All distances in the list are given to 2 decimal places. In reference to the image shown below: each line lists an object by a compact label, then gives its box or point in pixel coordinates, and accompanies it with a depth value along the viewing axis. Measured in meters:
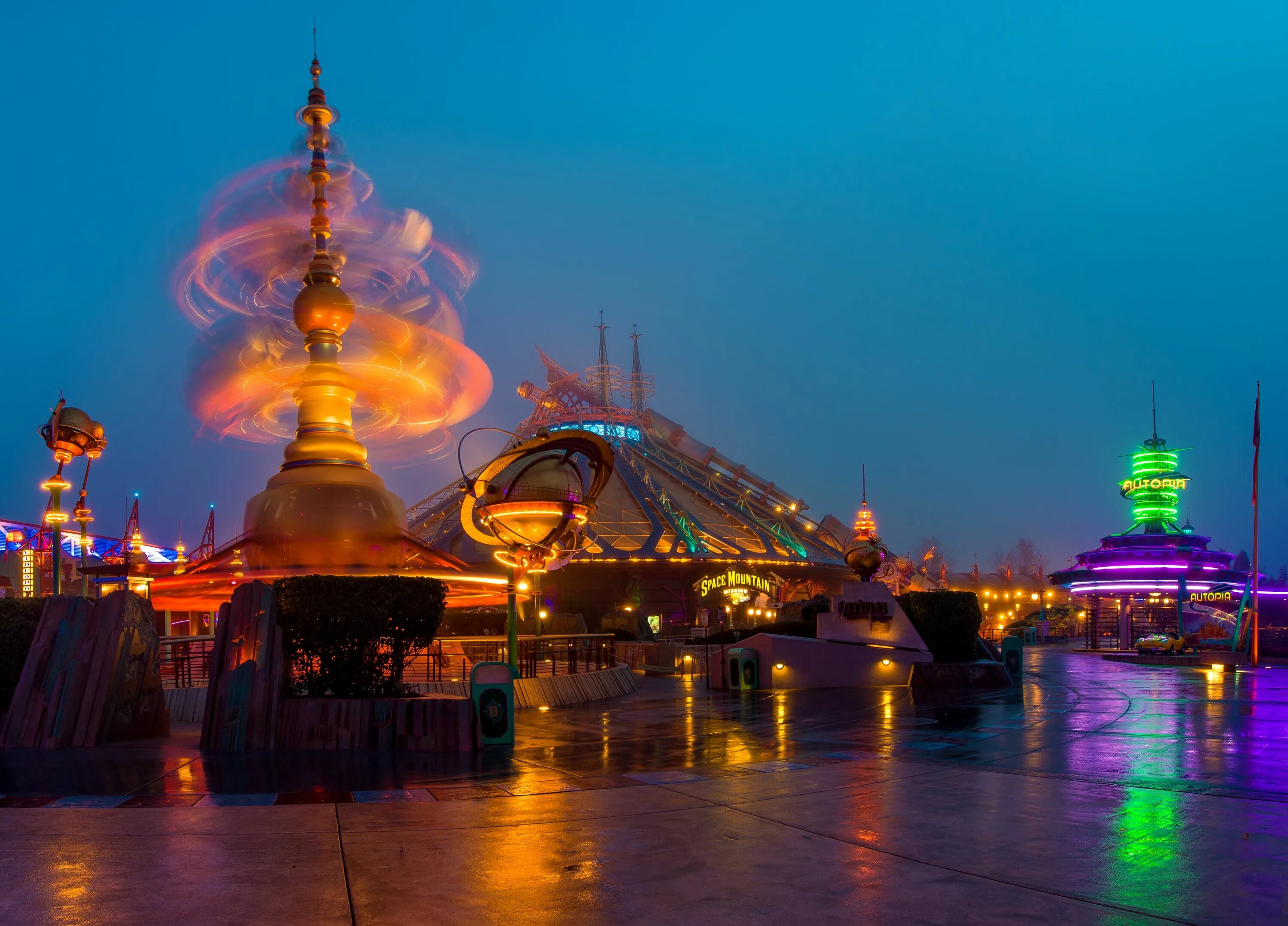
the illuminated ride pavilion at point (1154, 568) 72.88
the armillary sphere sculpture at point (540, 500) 25.86
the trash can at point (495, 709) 14.77
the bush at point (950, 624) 30.23
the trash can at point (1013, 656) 28.67
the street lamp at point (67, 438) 24.80
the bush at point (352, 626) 14.95
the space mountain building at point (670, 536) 66.88
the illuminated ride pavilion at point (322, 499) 33.19
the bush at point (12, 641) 15.59
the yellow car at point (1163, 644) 42.91
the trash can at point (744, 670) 27.34
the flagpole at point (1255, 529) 37.59
